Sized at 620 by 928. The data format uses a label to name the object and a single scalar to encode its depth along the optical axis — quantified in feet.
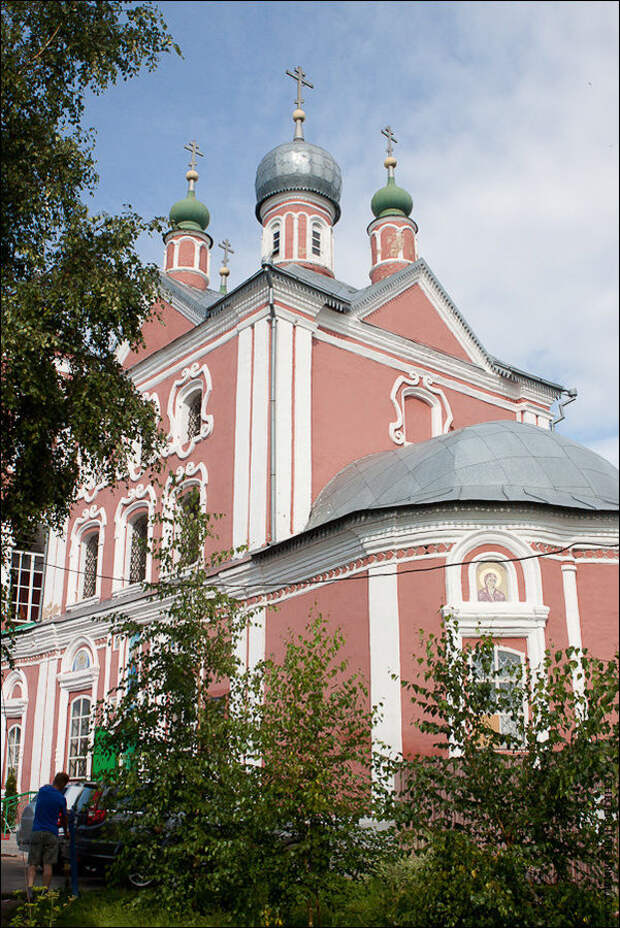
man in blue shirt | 28.17
